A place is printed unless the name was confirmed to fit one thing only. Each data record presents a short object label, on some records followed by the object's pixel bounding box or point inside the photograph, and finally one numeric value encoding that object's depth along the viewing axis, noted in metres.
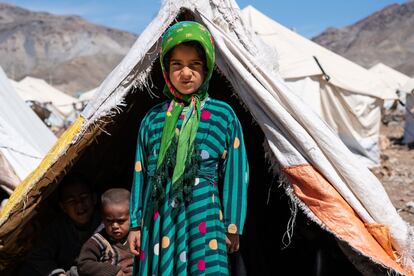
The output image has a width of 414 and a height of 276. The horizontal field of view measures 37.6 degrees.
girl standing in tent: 2.54
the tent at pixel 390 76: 27.17
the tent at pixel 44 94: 24.46
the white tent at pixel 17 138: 4.15
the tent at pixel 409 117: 15.41
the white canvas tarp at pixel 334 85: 10.57
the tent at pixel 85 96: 23.08
